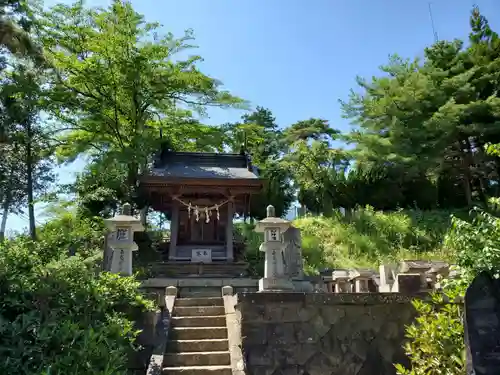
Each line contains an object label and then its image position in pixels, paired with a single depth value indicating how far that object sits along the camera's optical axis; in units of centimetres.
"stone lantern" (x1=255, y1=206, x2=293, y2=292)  780
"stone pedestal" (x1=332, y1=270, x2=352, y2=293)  875
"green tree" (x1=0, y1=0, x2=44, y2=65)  1138
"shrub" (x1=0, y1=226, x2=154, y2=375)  439
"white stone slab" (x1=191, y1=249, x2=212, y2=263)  1285
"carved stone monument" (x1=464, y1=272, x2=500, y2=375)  500
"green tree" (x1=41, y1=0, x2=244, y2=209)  1405
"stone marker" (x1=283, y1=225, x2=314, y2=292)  953
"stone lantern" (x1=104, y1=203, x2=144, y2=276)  811
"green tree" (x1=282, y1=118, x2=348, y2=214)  1995
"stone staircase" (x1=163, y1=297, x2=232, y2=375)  611
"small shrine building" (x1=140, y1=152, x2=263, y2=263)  1311
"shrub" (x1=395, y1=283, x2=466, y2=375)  531
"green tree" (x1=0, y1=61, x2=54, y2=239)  1398
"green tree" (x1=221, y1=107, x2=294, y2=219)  1691
